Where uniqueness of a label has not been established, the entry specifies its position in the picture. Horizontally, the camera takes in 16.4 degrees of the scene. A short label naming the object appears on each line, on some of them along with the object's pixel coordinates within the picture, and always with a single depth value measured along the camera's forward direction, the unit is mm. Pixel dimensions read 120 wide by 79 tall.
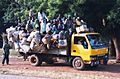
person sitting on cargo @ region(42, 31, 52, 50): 23719
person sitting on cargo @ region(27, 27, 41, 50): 24031
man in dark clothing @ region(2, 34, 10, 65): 24802
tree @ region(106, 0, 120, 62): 24859
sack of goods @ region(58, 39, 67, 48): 23359
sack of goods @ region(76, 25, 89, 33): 23609
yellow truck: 22812
